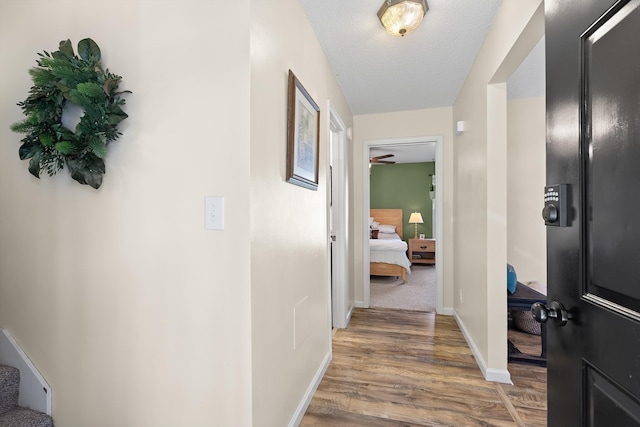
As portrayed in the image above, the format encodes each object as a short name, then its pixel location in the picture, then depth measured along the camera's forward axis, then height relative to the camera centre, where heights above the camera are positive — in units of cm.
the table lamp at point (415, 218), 679 -5
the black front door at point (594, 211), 58 +1
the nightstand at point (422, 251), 641 -76
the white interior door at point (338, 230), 303 -15
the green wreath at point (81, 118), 123 +43
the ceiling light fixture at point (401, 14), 167 +116
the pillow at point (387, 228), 677 -28
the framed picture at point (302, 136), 153 +45
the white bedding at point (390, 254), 482 -62
